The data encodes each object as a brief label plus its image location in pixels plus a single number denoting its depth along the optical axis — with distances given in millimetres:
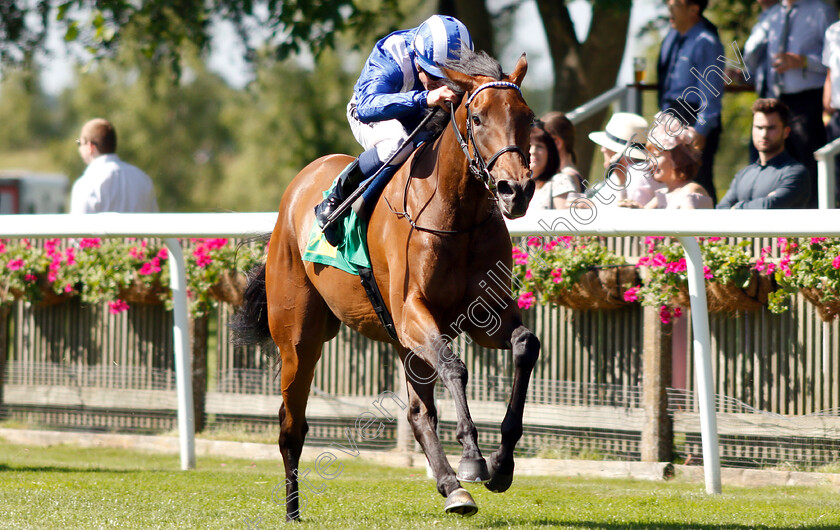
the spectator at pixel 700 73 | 13875
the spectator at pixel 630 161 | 12492
